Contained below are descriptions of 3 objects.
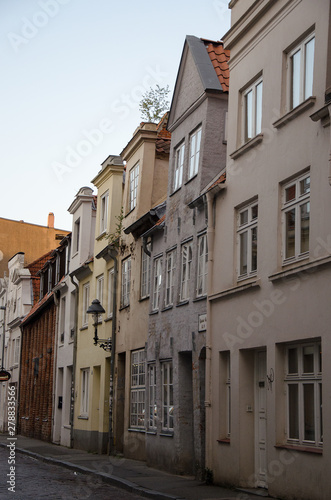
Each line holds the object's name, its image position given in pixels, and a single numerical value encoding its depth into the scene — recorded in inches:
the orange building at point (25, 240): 2193.8
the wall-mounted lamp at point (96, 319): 869.2
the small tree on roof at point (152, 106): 992.9
